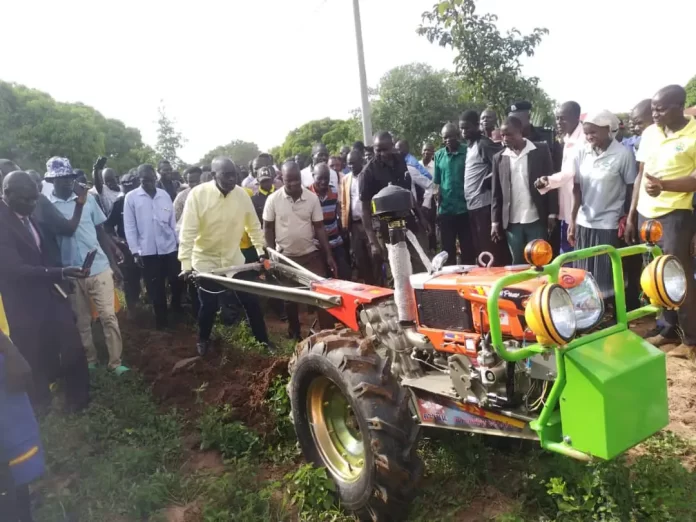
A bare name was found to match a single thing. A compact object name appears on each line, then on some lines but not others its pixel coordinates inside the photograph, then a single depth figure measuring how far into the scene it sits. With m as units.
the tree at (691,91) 28.23
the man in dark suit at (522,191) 4.95
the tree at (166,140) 29.30
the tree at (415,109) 28.50
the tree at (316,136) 31.13
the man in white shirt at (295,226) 5.49
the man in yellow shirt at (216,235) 4.92
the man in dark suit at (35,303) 3.95
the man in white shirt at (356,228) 6.70
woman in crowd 4.60
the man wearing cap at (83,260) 4.97
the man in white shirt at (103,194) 7.73
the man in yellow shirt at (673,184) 4.16
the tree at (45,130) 27.67
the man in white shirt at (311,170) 7.74
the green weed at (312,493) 2.94
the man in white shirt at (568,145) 4.91
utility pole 11.02
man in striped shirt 6.27
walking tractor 2.03
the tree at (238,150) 57.53
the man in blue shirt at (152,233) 6.32
